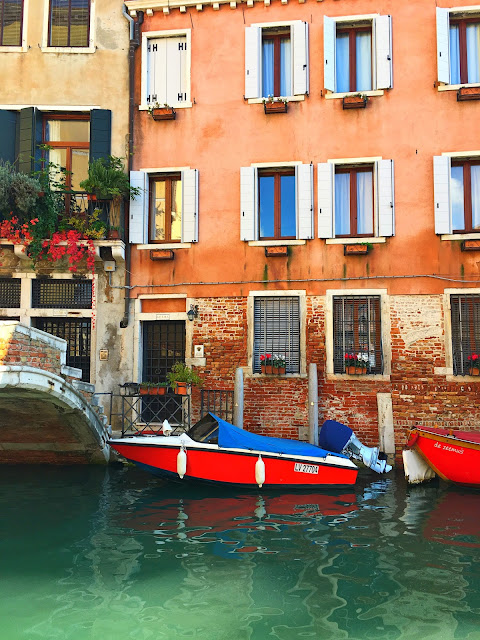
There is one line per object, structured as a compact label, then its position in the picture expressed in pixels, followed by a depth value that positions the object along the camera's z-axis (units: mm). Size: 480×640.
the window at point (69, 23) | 11242
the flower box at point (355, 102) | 10336
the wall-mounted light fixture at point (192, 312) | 10483
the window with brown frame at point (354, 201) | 10562
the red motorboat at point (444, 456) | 8422
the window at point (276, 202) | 10461
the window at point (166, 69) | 11055
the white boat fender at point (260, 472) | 8180
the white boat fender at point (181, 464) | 8234
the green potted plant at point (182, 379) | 9859
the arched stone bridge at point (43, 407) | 7785
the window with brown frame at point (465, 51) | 10492
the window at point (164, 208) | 10695
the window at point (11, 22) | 11258
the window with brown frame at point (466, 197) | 10344
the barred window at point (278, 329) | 10391
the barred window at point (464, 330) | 9953
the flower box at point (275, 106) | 10491
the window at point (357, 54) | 10406
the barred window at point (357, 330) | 10180
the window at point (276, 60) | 10602
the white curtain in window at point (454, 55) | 10500
